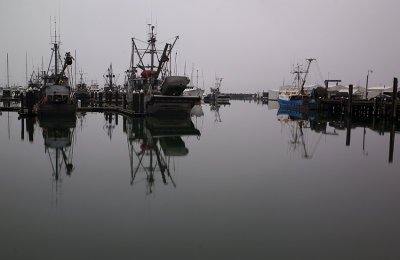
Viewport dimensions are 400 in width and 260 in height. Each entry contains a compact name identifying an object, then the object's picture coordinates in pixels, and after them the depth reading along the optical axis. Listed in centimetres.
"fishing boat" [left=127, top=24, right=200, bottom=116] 3456
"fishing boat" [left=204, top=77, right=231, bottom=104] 10238
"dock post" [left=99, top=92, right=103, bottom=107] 5450
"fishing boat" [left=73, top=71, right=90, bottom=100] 6057
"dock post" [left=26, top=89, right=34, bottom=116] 3403
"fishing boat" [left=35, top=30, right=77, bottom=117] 3161
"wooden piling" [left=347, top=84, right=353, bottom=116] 4547
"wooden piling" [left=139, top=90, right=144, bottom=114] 3556
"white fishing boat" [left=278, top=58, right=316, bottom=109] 5675
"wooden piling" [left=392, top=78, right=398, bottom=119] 3599
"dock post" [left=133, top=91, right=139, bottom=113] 3612
